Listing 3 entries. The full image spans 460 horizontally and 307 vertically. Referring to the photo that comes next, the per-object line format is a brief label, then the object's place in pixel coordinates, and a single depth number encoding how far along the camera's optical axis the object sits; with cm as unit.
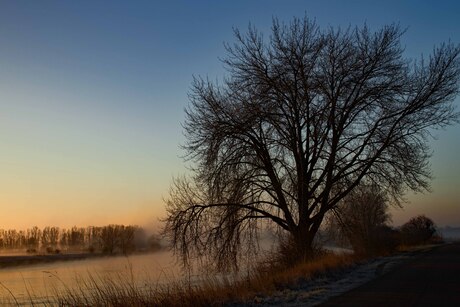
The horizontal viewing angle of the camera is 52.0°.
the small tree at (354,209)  2747
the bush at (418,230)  6894
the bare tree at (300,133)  2527
